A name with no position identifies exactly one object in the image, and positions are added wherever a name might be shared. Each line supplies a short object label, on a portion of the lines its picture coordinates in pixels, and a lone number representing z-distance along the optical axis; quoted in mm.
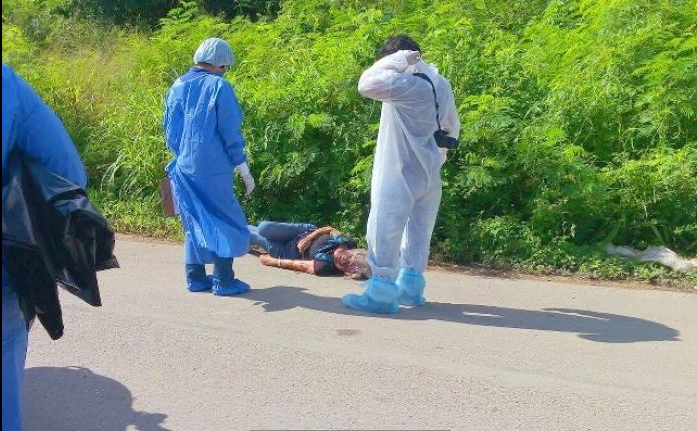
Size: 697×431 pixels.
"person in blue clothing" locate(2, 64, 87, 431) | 3447
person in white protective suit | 6219
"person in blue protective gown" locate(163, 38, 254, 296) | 6613
